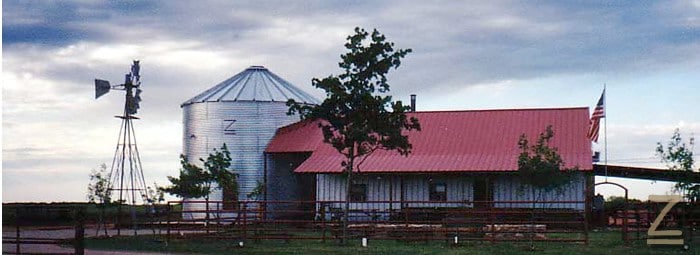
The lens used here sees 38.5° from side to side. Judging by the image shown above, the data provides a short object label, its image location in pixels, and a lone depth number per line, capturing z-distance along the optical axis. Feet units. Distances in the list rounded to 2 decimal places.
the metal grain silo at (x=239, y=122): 161.17
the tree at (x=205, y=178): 149.38
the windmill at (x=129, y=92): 115.75
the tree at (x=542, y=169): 126.31
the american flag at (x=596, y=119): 127.85
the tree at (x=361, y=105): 97.60
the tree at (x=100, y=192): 139.13
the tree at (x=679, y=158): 112.57
